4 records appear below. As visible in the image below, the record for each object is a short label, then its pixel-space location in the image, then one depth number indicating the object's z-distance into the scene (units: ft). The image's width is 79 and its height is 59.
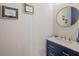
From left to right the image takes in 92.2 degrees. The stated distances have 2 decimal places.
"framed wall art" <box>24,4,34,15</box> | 3.77
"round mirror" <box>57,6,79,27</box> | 3.68
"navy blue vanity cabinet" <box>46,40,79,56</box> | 3.58
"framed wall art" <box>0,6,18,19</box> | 3.62
